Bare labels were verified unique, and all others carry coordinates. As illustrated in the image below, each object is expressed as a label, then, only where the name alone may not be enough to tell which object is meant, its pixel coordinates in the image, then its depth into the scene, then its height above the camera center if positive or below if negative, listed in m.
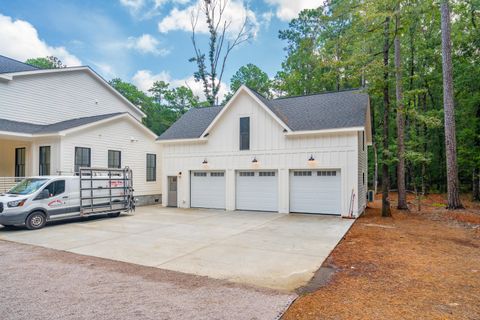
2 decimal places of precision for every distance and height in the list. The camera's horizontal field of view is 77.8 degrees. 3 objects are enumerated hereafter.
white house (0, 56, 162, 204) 14.01 +1.88
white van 9.73 -1.12
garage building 12.67 +0.49
